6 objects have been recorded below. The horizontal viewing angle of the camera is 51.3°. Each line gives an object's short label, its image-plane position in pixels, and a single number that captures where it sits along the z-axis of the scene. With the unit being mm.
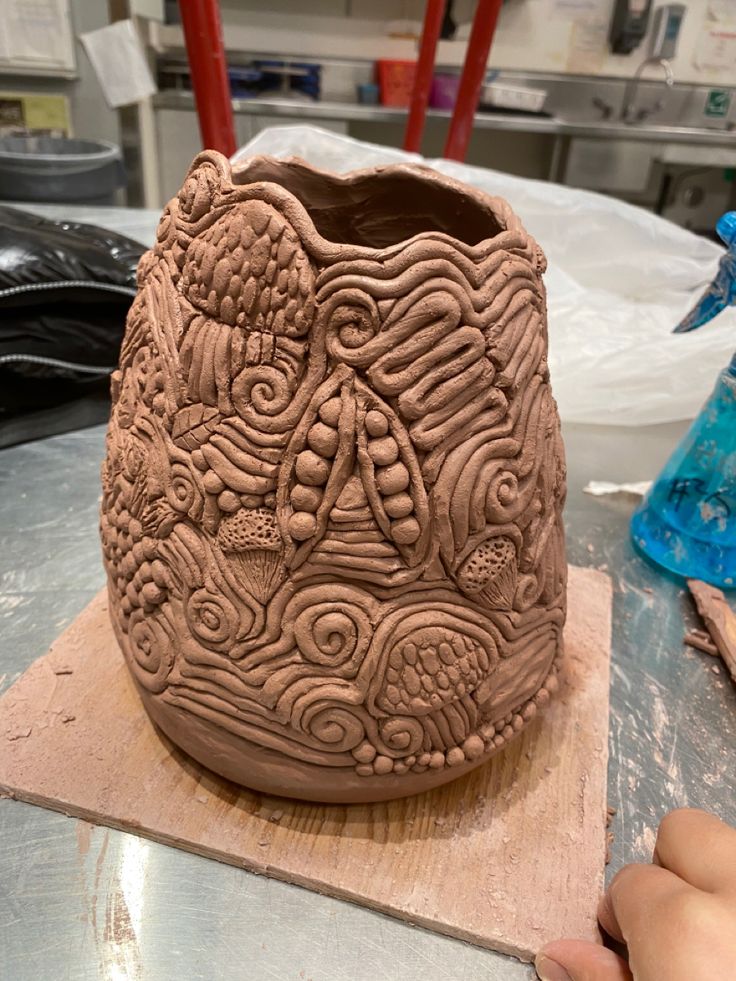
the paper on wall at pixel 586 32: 3133
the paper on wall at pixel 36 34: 2791
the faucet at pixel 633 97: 3193
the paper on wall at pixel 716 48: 3195
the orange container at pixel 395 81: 3062
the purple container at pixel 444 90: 3064
